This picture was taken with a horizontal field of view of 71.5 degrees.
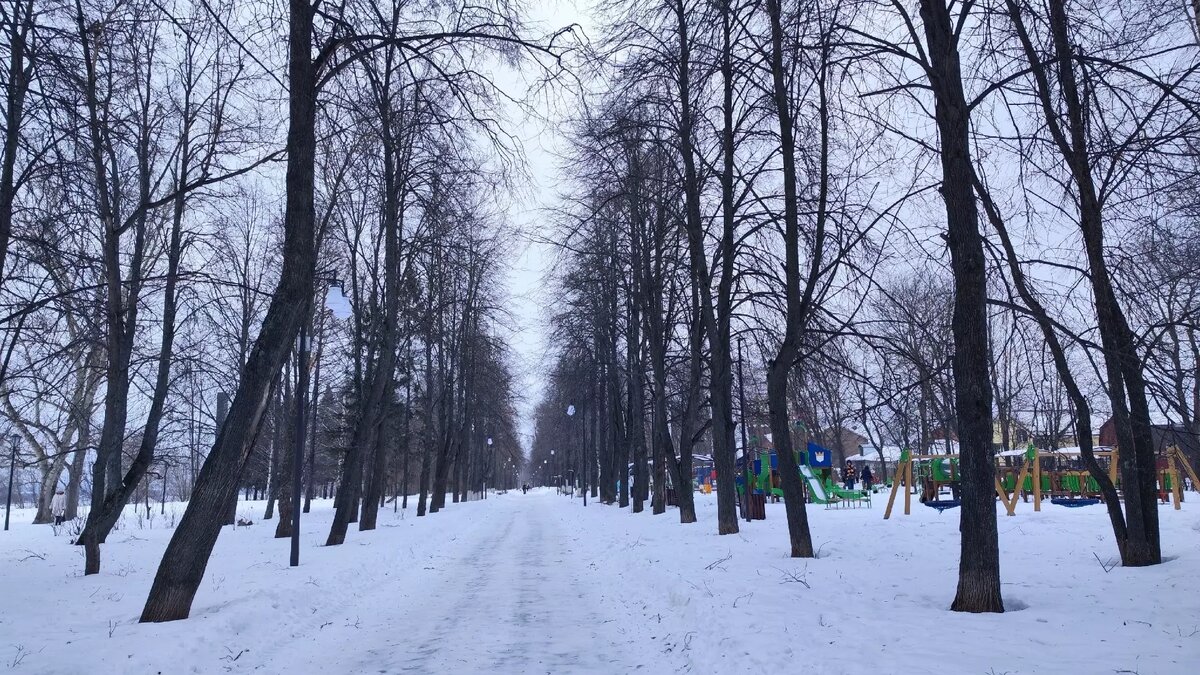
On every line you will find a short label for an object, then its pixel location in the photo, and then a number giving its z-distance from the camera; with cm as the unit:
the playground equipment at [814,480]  2836
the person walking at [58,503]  3642
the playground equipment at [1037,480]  2047
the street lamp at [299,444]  1372
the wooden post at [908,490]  2253
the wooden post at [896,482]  2117
